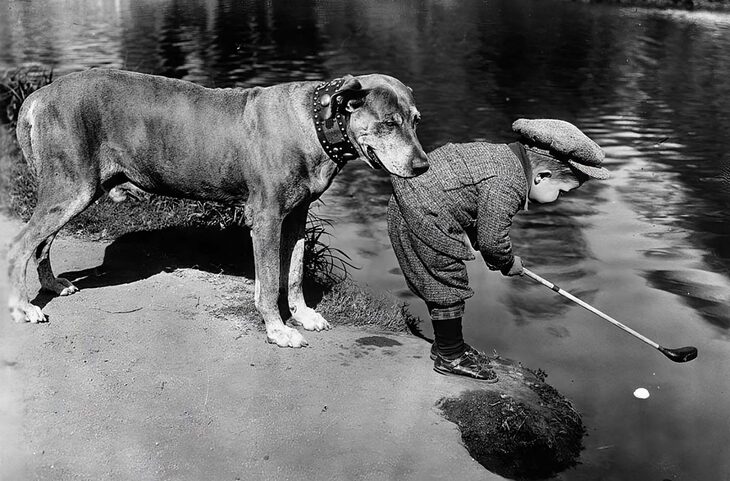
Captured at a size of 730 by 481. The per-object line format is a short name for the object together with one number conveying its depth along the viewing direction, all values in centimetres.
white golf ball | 642
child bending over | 518
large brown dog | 541
